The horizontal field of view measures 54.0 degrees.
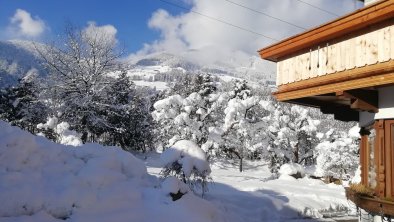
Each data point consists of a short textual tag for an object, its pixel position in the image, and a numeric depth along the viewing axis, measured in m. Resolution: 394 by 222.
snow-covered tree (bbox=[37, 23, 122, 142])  29.66
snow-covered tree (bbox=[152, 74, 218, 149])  30.61
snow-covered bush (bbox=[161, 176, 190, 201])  6.79
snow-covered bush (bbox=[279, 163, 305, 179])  25.84
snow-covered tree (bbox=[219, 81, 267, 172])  31.16
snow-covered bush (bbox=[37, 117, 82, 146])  21.72
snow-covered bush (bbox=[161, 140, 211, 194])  11.98
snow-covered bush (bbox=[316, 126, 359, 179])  27.56
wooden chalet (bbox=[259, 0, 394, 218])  7.58
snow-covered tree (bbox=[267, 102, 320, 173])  31.31
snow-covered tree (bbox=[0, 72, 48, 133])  38.16
